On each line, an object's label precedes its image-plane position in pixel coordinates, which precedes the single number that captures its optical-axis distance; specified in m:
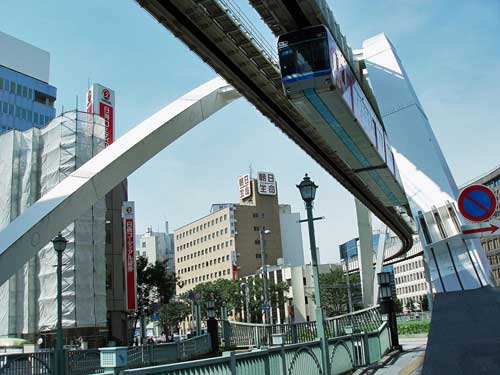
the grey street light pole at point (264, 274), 45.20
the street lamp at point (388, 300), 20.65
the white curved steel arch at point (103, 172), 20.38
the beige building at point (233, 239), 131.75
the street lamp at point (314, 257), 12.20
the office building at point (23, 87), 81.25
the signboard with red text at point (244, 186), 144.94
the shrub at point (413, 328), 36.56
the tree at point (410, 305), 122.34
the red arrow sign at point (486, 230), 11.27
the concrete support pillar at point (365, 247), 59.03
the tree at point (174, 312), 96.86
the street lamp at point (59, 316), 15.94
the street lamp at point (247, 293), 86.19
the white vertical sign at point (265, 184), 142.75
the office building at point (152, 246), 179.96
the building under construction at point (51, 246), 35.94
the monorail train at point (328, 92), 17.42
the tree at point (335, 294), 88.50
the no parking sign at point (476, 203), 9.38
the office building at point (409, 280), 128.12
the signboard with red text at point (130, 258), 41.62
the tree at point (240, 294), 94.00
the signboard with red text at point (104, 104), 45.78
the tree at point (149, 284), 49.44
